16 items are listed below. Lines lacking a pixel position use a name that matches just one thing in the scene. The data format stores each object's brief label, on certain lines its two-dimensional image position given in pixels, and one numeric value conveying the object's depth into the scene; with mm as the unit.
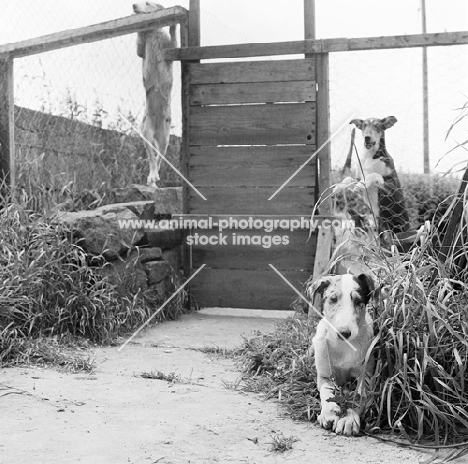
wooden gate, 6016
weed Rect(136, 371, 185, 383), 3793
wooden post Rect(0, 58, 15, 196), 5613
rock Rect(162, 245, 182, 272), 6233
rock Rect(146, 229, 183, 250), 5984
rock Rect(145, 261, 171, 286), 5797
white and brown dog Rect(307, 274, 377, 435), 2914
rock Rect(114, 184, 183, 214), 6441
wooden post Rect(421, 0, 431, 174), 5090
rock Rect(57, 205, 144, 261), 5117
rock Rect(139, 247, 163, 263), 5789
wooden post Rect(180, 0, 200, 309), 6312
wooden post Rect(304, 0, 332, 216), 5898
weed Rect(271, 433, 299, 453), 2658
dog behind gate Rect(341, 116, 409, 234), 4938
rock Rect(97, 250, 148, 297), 5242
